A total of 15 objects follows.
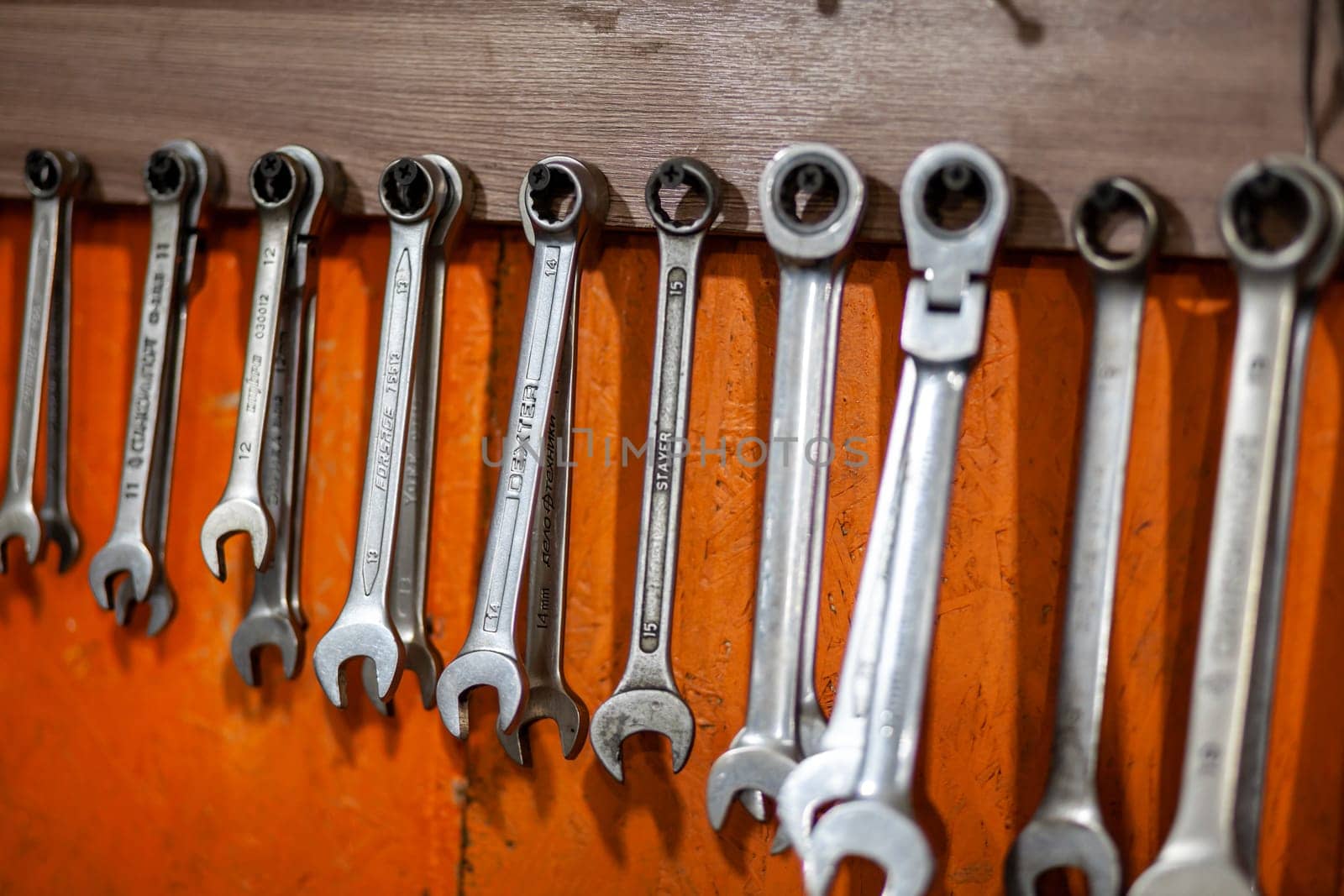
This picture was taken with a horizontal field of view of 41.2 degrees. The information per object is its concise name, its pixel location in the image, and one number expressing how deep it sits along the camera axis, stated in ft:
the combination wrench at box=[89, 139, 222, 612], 1.90
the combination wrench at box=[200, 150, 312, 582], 1.85
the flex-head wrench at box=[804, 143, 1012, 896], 1.63
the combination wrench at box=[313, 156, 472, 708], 1.81
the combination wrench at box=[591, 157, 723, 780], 1.76
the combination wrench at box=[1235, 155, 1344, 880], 1.59
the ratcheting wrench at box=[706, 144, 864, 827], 1.71
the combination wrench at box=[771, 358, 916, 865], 1.67
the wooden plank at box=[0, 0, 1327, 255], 1.65
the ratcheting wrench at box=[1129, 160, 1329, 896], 1.59
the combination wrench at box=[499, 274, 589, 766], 1.83
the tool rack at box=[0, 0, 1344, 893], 1.69
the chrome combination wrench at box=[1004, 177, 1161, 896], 1.65
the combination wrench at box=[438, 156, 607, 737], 1.77
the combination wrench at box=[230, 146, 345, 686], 1.86
